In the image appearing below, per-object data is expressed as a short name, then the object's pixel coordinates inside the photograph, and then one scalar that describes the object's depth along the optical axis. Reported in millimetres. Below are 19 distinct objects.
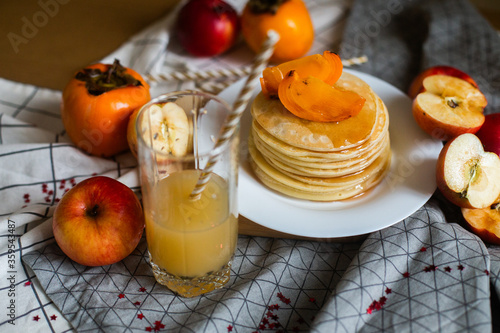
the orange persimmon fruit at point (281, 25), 788
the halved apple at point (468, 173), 612
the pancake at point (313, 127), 601
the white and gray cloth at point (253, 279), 551
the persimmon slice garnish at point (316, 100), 607
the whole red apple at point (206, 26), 817
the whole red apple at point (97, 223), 574
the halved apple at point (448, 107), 656
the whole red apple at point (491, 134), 655
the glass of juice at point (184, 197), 524
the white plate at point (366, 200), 592
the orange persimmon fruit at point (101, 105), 676
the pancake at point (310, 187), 623
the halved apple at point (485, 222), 613
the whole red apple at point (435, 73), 725
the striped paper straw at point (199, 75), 785
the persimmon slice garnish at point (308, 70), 624
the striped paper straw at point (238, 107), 466
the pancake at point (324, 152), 602
